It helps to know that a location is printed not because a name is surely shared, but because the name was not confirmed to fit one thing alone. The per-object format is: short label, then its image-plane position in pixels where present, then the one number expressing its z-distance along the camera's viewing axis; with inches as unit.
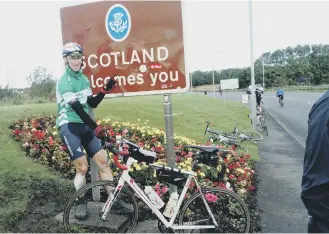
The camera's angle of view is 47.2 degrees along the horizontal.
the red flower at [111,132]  319.8
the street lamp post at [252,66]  739.4
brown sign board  183.2
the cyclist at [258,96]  831.9
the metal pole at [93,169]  199.2
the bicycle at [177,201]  160.7
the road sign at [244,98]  822.7
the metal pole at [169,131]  181.3
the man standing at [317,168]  63.5
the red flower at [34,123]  333.8
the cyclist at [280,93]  1385.3
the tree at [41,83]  1122.7
